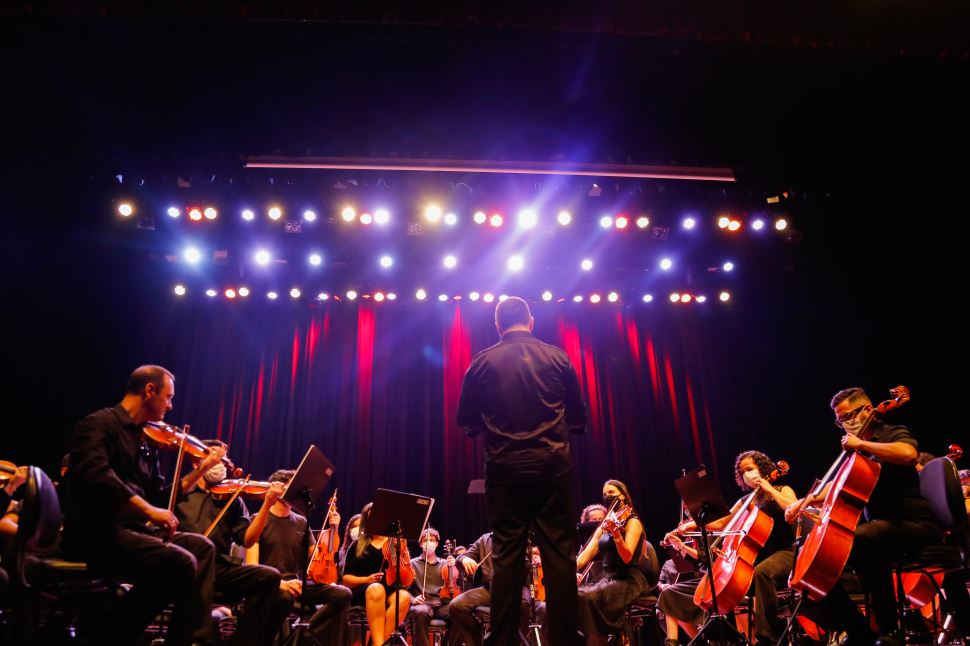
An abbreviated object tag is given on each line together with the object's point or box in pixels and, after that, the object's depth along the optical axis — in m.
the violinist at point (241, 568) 4.69
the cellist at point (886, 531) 3.89
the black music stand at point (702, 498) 4.73
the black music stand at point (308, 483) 4.44
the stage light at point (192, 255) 9.20
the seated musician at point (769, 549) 5.01
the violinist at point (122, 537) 3.42
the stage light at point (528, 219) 8.44
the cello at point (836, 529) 3.79
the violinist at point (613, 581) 5.54
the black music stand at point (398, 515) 5.10
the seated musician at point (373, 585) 6.04
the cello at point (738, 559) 4.94
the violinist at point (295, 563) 5.79
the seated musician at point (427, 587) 6.21
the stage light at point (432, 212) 8.18
